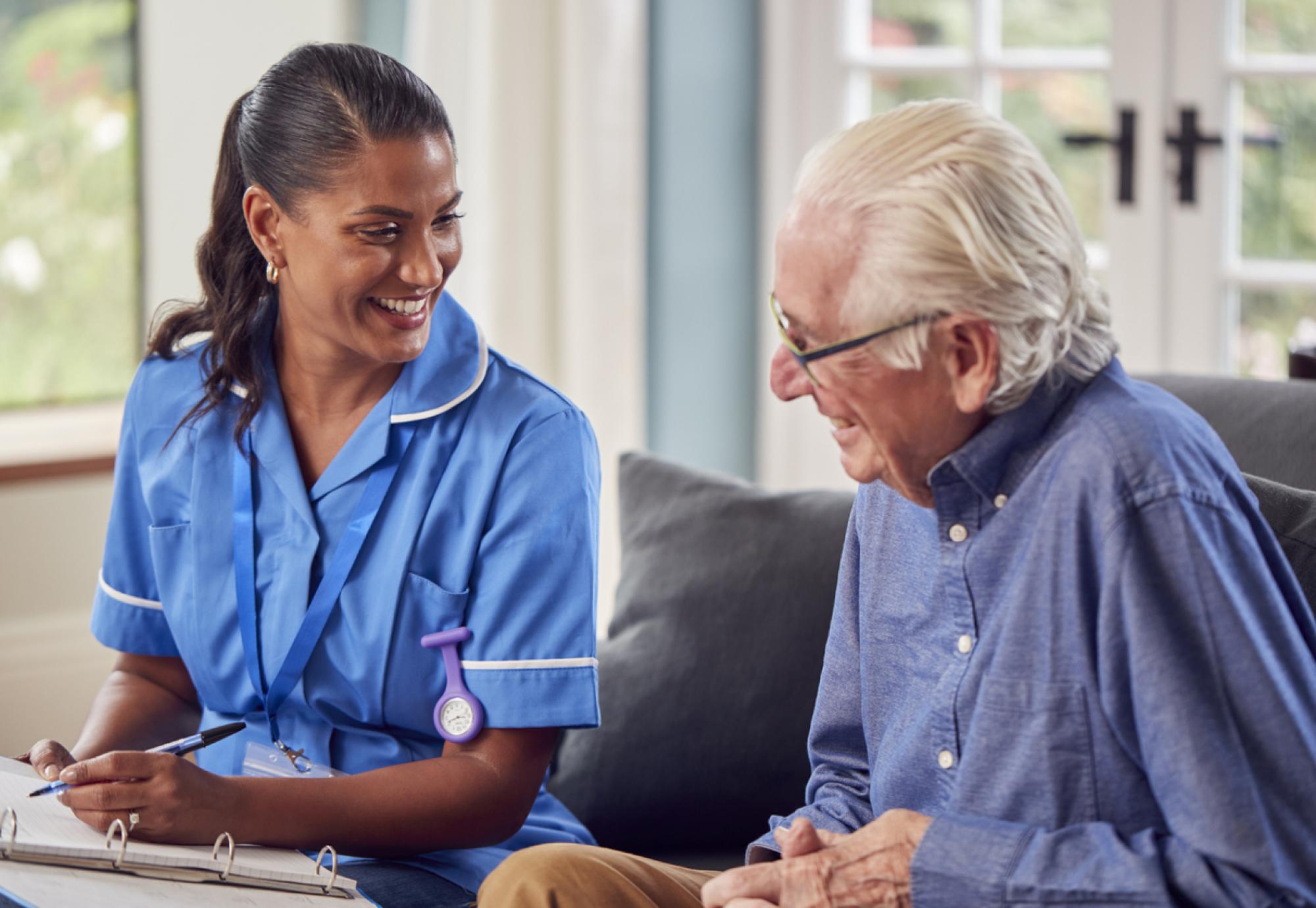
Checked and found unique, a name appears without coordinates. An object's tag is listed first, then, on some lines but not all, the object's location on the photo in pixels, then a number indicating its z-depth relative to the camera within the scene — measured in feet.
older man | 8.04
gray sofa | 10.01
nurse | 9.22
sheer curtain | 14.01
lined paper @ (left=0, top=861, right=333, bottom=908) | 8.40
